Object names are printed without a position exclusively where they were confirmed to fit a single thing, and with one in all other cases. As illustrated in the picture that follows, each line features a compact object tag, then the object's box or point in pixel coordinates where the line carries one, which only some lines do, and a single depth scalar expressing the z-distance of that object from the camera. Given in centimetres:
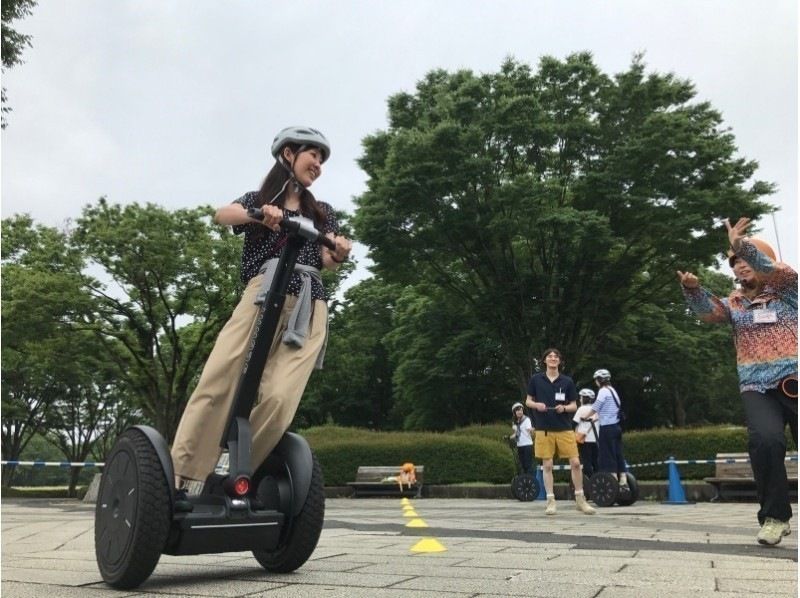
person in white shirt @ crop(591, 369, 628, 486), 1124
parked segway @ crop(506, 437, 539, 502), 1413
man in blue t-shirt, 890
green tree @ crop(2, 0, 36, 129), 1059
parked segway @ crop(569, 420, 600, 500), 1127
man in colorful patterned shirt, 463
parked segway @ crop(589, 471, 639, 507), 1077
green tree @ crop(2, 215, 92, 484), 2172
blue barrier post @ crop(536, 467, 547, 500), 1477
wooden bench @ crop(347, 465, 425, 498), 1723
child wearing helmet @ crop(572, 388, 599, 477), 1227
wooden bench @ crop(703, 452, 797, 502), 1288
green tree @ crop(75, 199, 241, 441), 2239
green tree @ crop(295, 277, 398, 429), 3541
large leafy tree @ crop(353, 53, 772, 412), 1845
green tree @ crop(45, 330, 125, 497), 3300
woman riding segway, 289
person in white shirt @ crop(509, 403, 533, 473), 1541
